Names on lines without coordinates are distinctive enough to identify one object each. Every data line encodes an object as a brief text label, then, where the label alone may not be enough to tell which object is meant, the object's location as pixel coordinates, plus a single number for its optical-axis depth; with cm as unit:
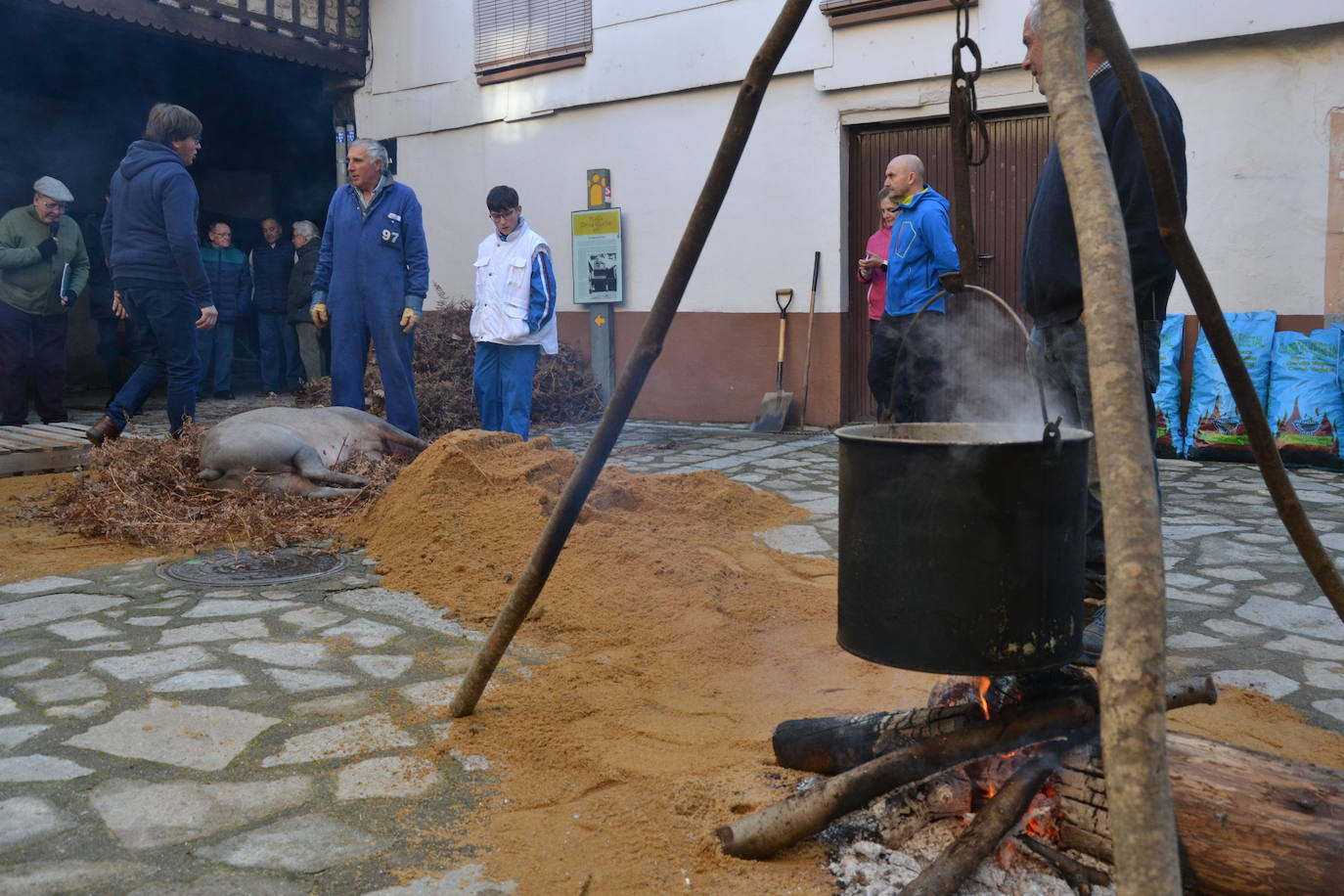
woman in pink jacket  759
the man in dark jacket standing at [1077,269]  338
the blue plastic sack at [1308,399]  780
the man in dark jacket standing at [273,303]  1351
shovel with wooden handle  1046
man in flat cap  942
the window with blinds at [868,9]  945
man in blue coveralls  753
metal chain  255
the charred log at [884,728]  247
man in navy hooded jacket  733
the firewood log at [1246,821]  204
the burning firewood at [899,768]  237
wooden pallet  766
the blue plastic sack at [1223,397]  805
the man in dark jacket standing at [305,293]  1276
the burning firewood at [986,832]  216
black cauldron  217
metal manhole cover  509
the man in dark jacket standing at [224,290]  1314
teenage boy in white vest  770
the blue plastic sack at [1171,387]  849
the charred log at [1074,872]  224
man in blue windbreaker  655
